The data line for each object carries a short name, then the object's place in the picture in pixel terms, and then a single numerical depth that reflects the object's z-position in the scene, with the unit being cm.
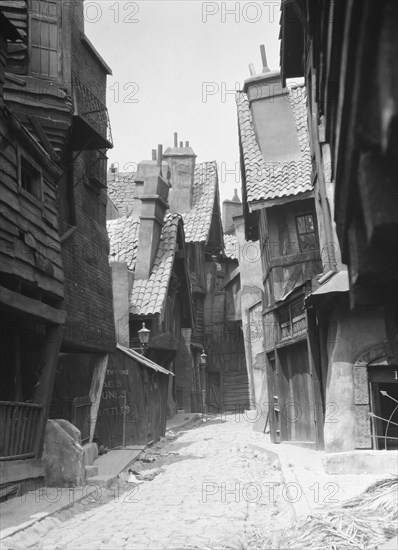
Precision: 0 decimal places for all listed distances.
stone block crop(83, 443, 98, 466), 1156
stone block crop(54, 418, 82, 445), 1075
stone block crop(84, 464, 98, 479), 1102
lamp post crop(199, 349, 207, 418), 3329
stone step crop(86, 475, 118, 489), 1056
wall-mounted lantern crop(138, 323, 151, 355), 1955
